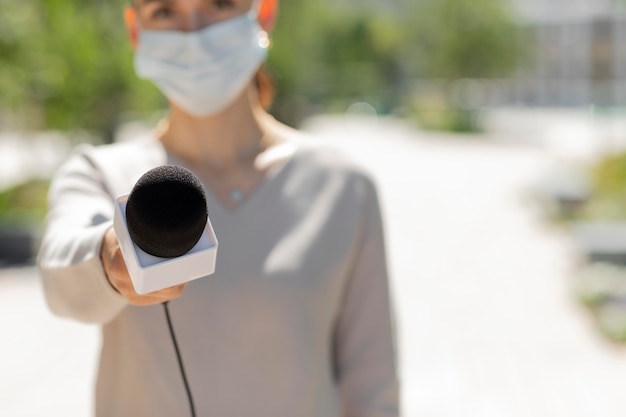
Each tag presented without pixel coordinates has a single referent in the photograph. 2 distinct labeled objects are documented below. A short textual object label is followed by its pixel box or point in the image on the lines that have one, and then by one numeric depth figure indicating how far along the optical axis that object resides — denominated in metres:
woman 1.69
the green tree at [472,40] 29.53
